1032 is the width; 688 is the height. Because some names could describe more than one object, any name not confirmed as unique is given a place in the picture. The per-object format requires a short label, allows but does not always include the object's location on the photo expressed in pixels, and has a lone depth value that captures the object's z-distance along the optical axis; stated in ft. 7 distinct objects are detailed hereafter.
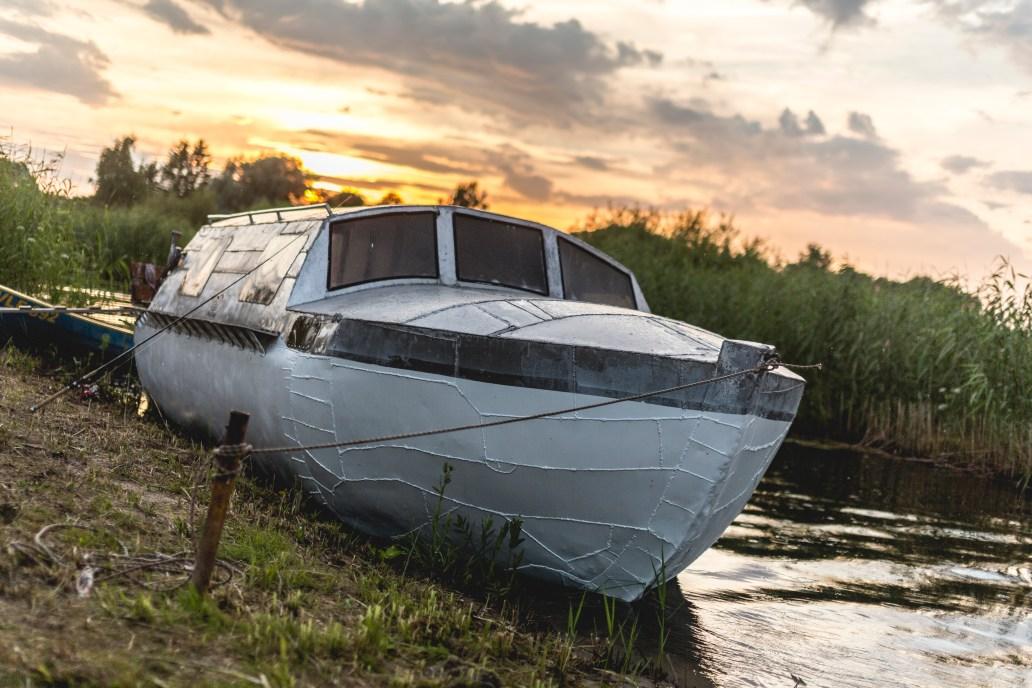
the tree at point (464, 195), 155.08
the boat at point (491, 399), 15.34
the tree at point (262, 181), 193.26
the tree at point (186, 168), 204.95
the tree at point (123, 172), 148.05
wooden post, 12.41
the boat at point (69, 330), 34.73
